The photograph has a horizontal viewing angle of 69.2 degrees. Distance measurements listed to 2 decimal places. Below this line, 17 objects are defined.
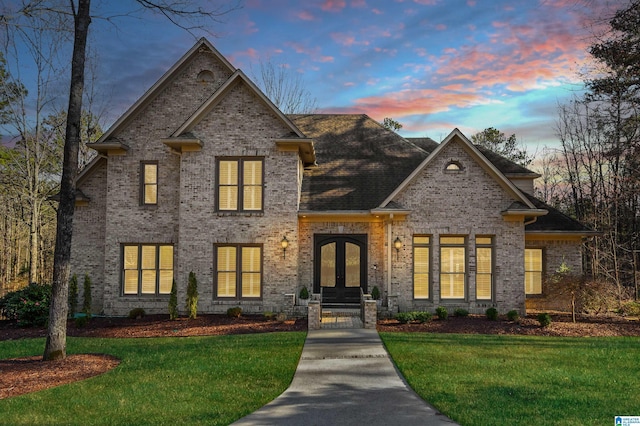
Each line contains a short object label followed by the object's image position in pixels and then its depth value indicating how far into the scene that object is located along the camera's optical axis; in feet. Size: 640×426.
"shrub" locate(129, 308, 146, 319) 55.52
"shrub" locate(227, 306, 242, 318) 53.98
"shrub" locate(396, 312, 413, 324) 49.90
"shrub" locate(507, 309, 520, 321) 50.85
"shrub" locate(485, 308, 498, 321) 51.67
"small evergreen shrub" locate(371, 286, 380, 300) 55.67
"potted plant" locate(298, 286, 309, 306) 55.21
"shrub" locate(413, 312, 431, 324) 50.47
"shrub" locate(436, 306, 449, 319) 51.65
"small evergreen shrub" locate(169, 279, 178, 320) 53.67
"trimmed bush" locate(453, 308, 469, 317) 53.47
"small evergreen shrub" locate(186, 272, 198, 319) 53.16
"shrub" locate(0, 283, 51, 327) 52.75
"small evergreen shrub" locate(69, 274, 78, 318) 55.67
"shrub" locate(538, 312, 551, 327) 47.75
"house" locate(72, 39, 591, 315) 55.47
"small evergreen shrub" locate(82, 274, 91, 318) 53.83
